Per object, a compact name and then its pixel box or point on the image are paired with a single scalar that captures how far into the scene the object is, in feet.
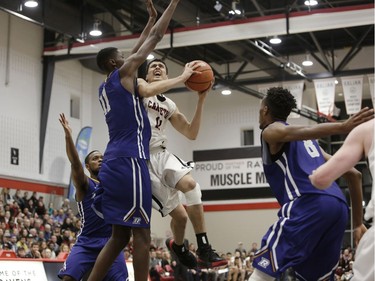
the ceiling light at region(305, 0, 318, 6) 58.53
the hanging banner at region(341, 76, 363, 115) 71.72
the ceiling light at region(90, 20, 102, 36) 65.62
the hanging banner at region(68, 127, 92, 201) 76.48
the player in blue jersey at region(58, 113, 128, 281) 21.58
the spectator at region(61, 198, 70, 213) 71.13
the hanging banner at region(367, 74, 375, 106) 72.05
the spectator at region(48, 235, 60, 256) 58.32
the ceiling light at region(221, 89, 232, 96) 95.50
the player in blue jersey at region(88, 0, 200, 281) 17.67
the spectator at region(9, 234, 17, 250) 54.49
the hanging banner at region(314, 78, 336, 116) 72.74
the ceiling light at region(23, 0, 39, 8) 59.36
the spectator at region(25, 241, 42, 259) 53.31
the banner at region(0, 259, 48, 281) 27.30
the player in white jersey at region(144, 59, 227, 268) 19.94
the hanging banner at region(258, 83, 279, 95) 78.33
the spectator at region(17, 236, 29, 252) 55.15
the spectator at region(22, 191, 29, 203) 67.26
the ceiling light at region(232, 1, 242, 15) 60.54
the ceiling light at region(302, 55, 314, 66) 82.69
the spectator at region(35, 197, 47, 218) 67.87
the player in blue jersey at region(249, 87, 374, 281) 15.37
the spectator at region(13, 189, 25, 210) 66.44
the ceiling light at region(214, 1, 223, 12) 63.25
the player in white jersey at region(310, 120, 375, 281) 11.59
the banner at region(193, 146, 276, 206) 98.07
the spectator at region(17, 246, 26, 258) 52.44
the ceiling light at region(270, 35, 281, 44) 71.67
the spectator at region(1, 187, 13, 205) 65.62
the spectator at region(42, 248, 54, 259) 54.93
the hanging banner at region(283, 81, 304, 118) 74.33
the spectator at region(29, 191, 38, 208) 68.13
